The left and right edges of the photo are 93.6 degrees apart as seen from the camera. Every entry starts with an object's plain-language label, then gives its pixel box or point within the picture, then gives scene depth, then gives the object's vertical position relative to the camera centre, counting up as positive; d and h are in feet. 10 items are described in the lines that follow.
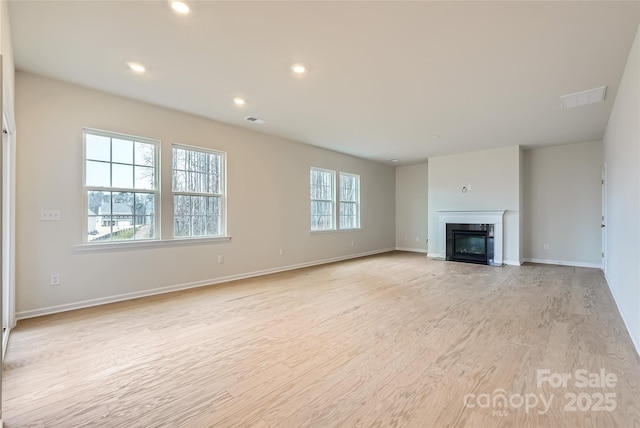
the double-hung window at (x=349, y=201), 24.09 +1.20
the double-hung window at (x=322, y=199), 21.65 +1.22
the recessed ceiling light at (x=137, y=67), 9.89 +5.00
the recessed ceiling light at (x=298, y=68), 9.93 +4.94
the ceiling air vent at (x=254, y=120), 15.19 +4.95
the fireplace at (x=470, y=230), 21.03 -1.09
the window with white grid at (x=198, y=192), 14.61 +1.20
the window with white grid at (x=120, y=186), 12.06 +1.25
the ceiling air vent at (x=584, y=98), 11.68 +4.81
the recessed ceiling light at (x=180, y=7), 7.04 +4.99
